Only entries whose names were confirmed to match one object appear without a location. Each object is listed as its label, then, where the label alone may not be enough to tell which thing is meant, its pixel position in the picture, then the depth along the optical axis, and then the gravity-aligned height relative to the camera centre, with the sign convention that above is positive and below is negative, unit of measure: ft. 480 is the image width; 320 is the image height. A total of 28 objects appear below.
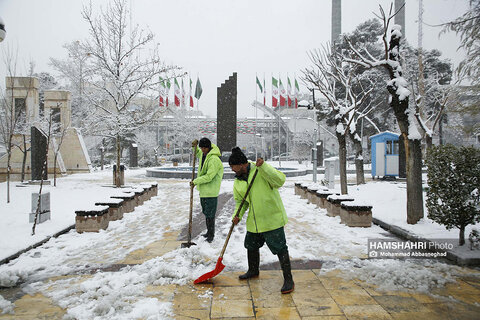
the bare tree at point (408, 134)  21.93 +1.79
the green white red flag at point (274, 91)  105.50 +22.04
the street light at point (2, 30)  16.81 +6.65
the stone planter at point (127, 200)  27.76 -3.41
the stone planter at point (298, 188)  38.96 -3.38
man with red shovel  12.00 -1.70
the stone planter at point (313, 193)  32.30 -3.26
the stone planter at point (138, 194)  31.42 -3.25
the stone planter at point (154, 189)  38.75 -3.43
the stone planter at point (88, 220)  21.97 -3.96
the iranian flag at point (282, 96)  107.55 +20.95
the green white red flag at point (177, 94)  103.28 +20.68
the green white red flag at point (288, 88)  107.81 +23.87
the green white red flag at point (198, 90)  107.65 +23.03
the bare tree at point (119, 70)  47.60 +13.43
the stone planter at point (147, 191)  35.19 -3.33
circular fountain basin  63.65 -2.67
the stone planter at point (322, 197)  29.74 -3.32
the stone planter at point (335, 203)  25.95 -3.36
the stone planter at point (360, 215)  22.67 -3.74
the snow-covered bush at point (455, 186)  15.97 -1.27
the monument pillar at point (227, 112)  84.64 +12.41
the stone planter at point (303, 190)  36.63 -3.38
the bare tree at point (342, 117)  36.98 +5.25
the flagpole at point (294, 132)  157.82 +13.50
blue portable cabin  57.57 +0.90
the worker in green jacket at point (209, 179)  18.29 -1.00
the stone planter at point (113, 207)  24.65 -3.51
